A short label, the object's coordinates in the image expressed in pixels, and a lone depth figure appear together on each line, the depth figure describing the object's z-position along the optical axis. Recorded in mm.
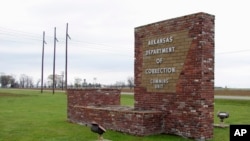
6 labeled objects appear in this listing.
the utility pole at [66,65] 43716
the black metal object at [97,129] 8822
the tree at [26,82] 148500
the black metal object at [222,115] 12309
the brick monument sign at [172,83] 9766
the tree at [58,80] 106362
